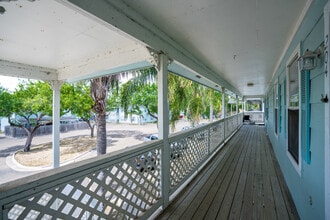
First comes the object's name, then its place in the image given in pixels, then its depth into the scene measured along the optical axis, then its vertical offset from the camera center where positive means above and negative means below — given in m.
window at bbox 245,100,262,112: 31.67 +0.20
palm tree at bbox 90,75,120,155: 5.79 +0.38
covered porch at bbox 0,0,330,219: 1.30 +0.45
